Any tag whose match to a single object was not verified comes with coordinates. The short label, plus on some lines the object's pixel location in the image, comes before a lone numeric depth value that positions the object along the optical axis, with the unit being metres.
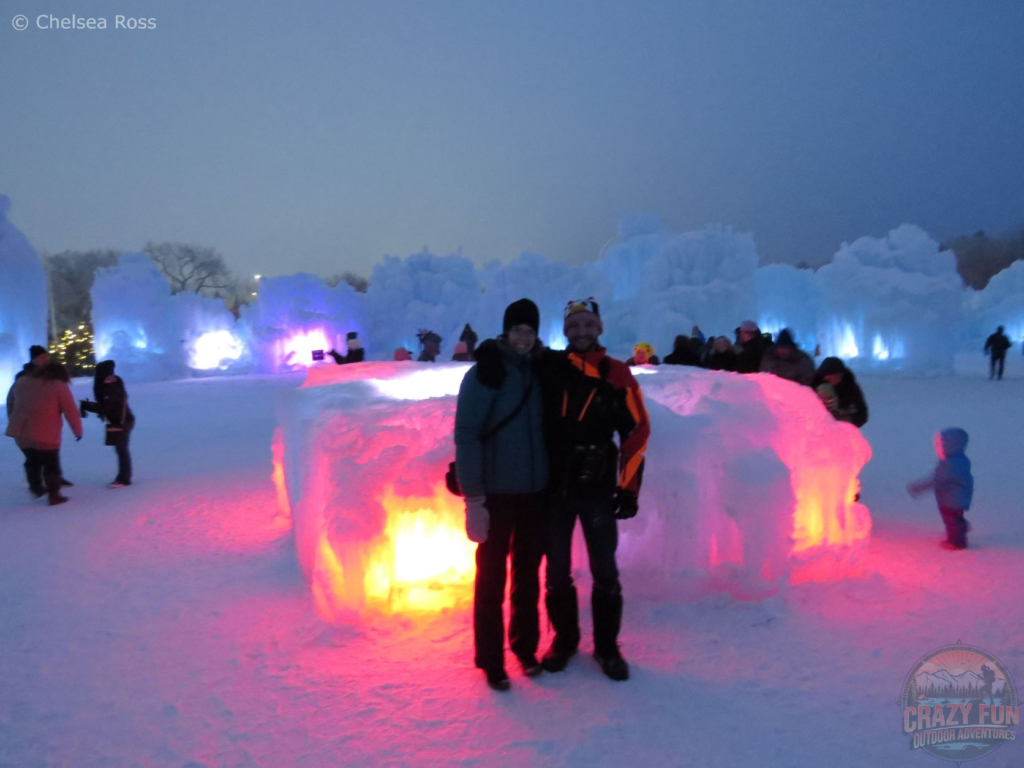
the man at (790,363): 6.21
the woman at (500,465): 3.12
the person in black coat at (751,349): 7.58
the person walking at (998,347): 18.11
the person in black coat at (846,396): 5.59
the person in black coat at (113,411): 8.05
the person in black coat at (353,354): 9.90
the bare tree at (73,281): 46.31
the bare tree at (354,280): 75.11
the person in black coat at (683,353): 8.48
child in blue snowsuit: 4.95
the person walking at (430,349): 13.03
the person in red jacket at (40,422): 7.33
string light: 33.34
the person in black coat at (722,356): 8.00
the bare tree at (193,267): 53.94
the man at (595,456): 3.19
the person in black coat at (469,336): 20.17
